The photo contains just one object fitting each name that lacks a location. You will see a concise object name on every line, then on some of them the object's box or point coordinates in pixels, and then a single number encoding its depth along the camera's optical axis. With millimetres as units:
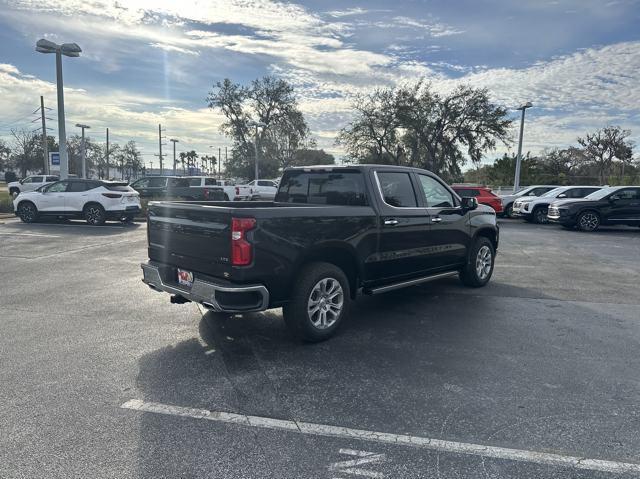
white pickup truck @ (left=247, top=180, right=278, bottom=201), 28762
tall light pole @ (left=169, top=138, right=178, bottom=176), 56716
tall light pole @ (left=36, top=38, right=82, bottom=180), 17044
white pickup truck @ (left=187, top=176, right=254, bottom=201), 24750
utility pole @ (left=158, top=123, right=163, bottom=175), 63462
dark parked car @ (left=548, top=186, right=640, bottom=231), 15914
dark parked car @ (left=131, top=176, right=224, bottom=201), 23500
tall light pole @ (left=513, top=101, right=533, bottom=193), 24359
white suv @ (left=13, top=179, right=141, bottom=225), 15016
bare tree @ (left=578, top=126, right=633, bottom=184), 48250
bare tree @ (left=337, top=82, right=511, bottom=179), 35531
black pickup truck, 4113
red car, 18812
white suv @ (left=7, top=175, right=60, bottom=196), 29838
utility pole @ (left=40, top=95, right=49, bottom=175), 39388
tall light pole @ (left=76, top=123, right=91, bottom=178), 37200
